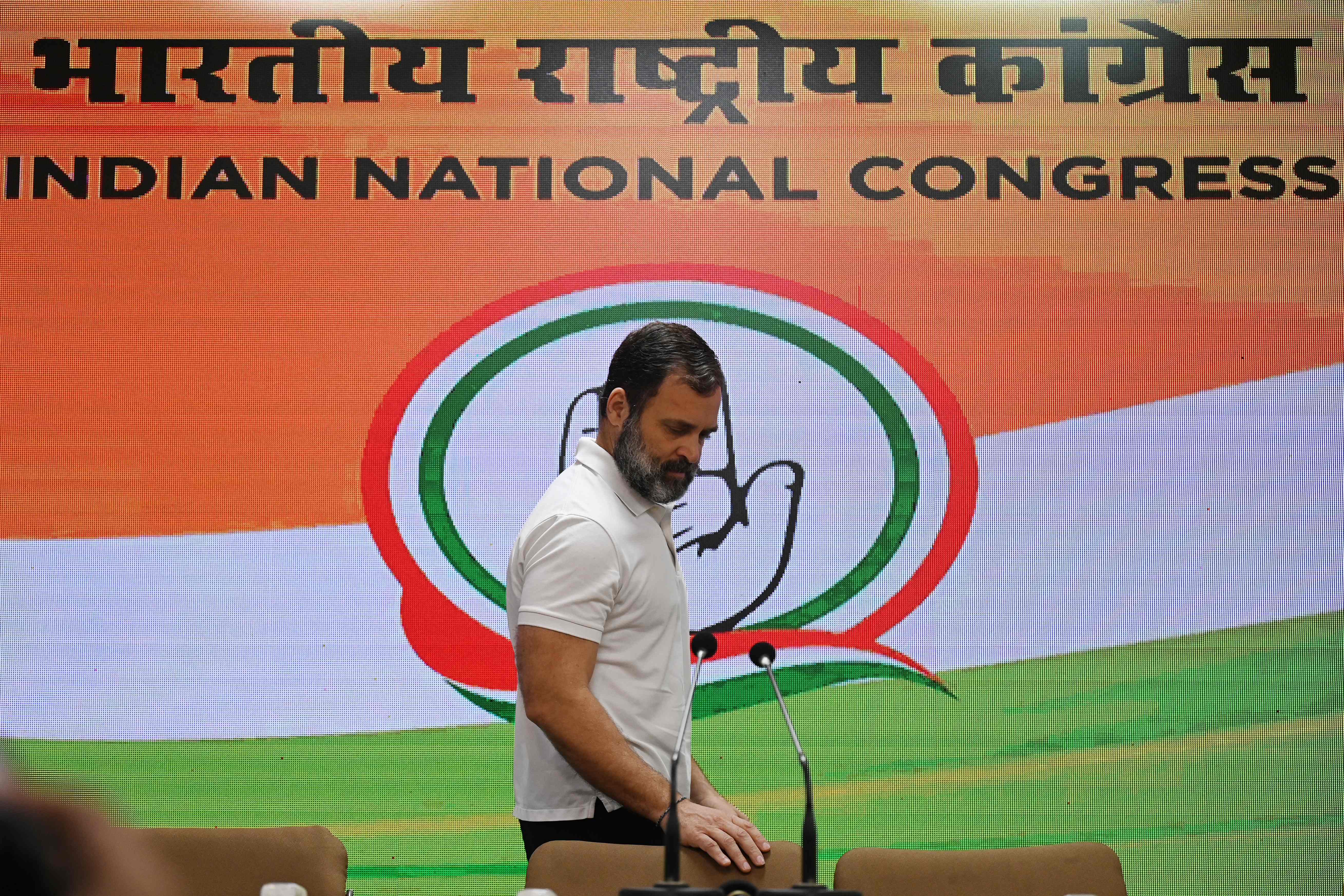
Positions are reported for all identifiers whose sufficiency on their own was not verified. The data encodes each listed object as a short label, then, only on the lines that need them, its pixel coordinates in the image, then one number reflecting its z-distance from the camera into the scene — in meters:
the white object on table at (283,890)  4.20
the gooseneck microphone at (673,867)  4.11
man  4.47
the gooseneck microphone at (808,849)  4.13
